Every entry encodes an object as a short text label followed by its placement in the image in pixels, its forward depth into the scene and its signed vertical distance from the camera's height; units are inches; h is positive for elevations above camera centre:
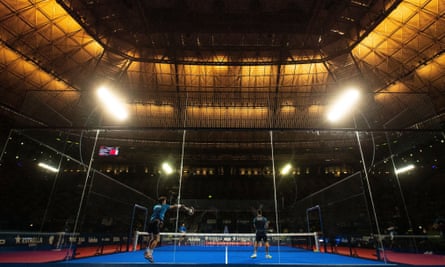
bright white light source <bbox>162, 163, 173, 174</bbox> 1325.0 +308.2
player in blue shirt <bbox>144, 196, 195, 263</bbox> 268.4 +4.0
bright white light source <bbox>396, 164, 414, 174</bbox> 796.5 +203.9
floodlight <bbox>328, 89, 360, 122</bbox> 504.6 +262.7
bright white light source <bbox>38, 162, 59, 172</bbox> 737.3 +172.1
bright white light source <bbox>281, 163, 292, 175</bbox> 1326.3 +316.2
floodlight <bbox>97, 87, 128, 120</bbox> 555.5 +277.3
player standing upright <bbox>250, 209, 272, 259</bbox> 344.8 +0.3
